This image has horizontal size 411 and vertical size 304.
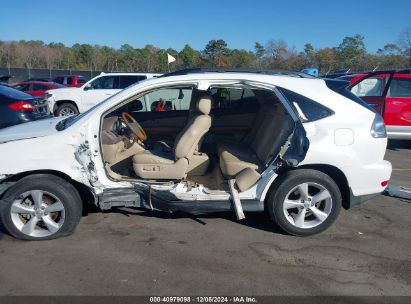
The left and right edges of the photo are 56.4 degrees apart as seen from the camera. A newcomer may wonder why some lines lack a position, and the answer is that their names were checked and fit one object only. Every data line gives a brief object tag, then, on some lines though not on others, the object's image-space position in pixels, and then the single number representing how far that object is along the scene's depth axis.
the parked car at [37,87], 18.76
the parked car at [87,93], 13.25
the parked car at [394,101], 8.45
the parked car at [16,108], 7.82
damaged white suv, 3.79
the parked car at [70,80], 24.51
